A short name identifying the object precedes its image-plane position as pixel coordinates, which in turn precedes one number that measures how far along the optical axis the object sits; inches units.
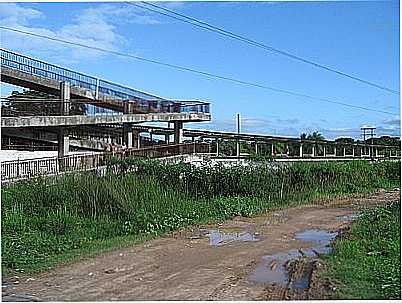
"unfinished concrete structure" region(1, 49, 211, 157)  925.2
